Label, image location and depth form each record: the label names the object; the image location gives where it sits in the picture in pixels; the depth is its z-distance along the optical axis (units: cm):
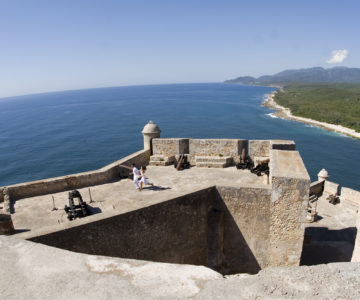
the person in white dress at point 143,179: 899
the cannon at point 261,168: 1015
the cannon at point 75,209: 731
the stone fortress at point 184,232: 258
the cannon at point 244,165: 1095
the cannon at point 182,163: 1117
